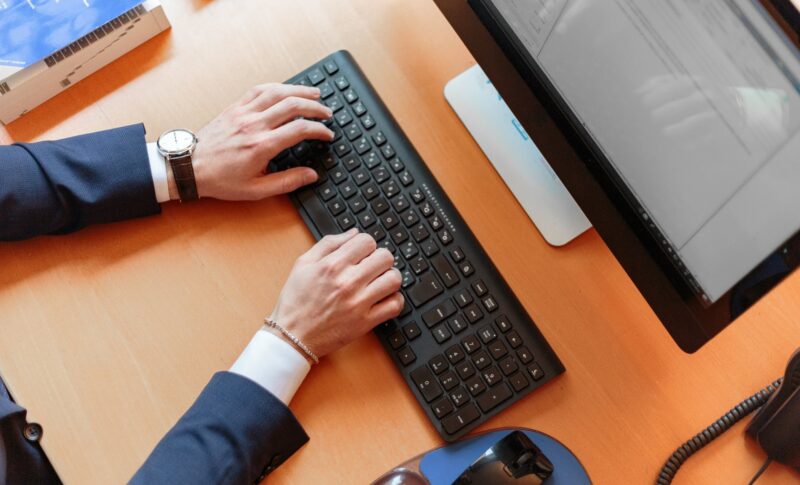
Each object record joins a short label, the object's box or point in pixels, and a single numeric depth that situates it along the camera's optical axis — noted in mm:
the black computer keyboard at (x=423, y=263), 715
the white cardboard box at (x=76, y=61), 791
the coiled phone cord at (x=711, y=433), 701
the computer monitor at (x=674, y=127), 505
